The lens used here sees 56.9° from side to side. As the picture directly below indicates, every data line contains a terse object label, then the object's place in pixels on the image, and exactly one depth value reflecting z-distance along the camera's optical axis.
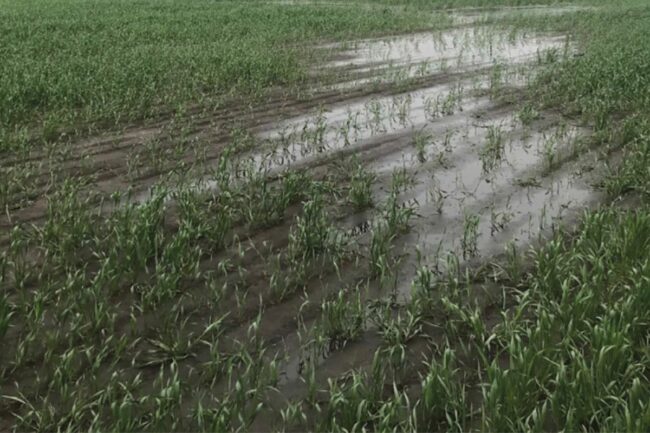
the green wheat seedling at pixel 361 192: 7.52
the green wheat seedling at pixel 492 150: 9.21
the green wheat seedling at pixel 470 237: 6.44
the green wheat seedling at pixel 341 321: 4.91
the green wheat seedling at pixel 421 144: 9.56
